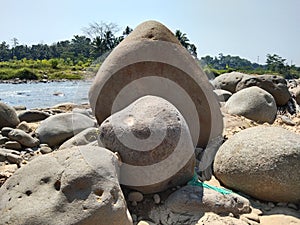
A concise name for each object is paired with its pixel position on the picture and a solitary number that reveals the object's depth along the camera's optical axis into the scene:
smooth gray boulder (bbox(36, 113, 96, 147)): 5.75
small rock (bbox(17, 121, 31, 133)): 6.47
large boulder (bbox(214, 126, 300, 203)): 3.51
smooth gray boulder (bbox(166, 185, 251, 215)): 3.32
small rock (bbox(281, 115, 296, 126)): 7.95
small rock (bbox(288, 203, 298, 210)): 3.50
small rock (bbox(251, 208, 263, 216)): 3.39
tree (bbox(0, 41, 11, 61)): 64.62
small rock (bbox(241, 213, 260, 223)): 3.26
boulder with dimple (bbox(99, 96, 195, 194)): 3.42
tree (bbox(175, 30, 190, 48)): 39.70
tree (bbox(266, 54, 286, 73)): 50.49
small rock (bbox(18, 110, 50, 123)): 7.80
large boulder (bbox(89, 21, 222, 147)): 4.75
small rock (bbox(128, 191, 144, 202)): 3.43
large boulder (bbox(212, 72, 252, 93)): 11.26
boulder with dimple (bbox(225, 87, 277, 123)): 7.77
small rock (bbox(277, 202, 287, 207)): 3.55
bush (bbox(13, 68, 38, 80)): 35.34
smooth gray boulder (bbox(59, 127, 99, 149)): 4.80
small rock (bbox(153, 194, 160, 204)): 3.43
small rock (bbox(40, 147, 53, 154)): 5.30
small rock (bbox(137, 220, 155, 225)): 3.15
